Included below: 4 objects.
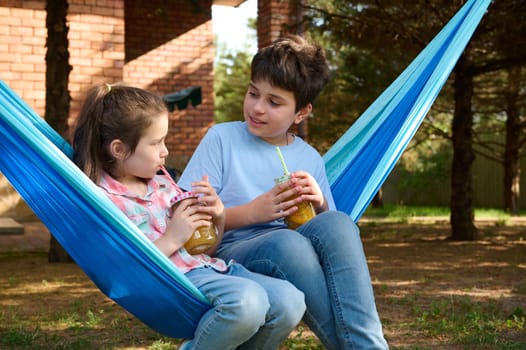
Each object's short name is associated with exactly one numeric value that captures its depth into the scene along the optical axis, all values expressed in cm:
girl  156
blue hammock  145
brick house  559
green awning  625
